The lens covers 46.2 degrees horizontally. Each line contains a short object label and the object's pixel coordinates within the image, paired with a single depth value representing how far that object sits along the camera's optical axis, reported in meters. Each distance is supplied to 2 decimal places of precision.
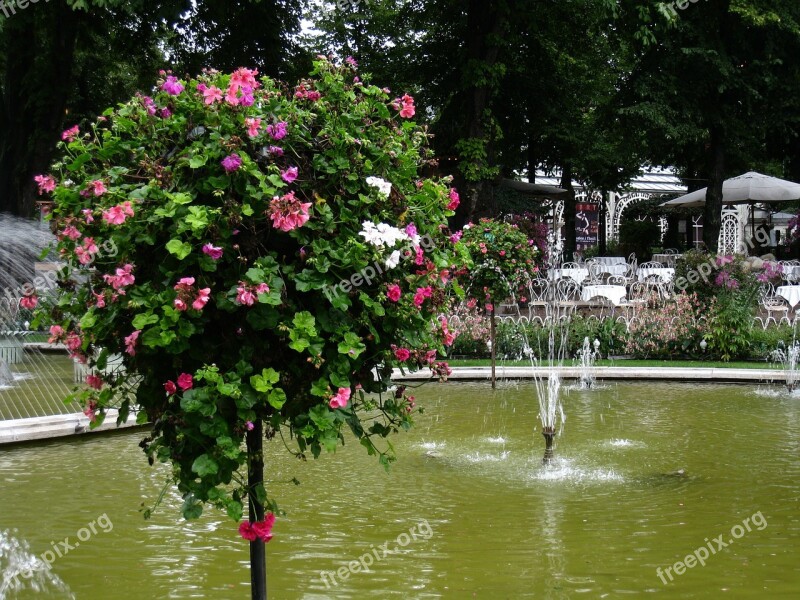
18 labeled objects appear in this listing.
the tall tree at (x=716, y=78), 22.55
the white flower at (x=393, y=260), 3.43
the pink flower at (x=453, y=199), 3.89
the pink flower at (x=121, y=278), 3.24
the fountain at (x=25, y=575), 5.26
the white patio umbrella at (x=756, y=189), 23.95
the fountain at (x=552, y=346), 8.29
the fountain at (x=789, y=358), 12.33
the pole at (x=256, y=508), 3.64
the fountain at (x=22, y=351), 11.04
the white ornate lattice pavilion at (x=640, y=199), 39.17
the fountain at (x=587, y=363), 13.10
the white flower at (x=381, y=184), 3.46
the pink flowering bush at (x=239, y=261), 3.24
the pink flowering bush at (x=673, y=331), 15.45
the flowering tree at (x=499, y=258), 12.37
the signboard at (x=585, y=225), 37.38
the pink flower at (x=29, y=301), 3.67
